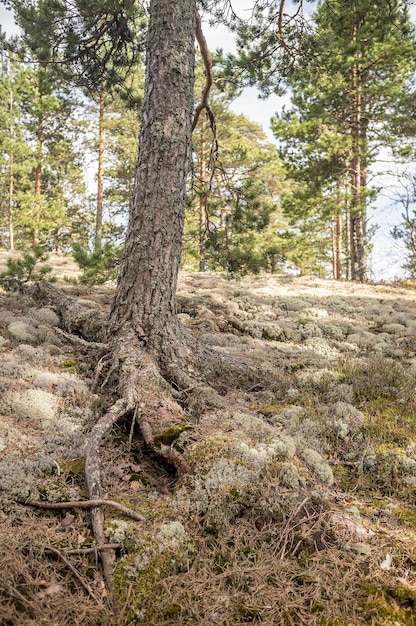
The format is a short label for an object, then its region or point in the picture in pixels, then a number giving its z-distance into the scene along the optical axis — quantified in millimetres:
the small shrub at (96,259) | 6168
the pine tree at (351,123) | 12617
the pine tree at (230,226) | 6719
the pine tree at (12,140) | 17062
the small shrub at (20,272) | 6285
